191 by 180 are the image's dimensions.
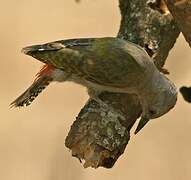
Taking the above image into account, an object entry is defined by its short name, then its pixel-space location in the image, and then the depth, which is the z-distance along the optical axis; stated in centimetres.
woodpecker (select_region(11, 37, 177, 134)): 541
